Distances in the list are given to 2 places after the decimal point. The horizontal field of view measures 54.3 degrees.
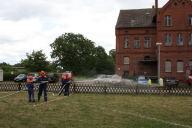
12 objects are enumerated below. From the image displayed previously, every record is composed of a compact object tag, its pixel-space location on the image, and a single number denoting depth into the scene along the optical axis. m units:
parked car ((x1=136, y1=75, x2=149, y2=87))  24.34
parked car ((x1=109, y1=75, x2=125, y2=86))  24.47
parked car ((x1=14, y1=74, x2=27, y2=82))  33.47
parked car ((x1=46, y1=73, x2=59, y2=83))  32.05
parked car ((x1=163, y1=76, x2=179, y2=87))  25.20
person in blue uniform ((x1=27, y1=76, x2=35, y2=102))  11.92
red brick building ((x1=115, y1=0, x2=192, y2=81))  31.20
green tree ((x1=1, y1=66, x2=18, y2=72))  50.62
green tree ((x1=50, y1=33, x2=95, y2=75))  56.00
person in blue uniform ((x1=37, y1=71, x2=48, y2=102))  11.73
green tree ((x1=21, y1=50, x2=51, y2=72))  44.69
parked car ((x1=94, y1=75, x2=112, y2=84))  27.92
